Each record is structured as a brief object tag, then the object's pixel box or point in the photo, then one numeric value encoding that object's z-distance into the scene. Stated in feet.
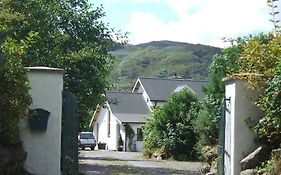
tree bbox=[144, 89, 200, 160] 99.81
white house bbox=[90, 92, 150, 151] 169.63
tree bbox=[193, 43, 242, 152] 57.77
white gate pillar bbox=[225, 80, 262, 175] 41.22
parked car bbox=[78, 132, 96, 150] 164.76
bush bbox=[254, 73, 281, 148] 38.06
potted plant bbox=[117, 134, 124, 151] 168.41
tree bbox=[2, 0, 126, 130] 58.75
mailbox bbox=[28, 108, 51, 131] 38.78
